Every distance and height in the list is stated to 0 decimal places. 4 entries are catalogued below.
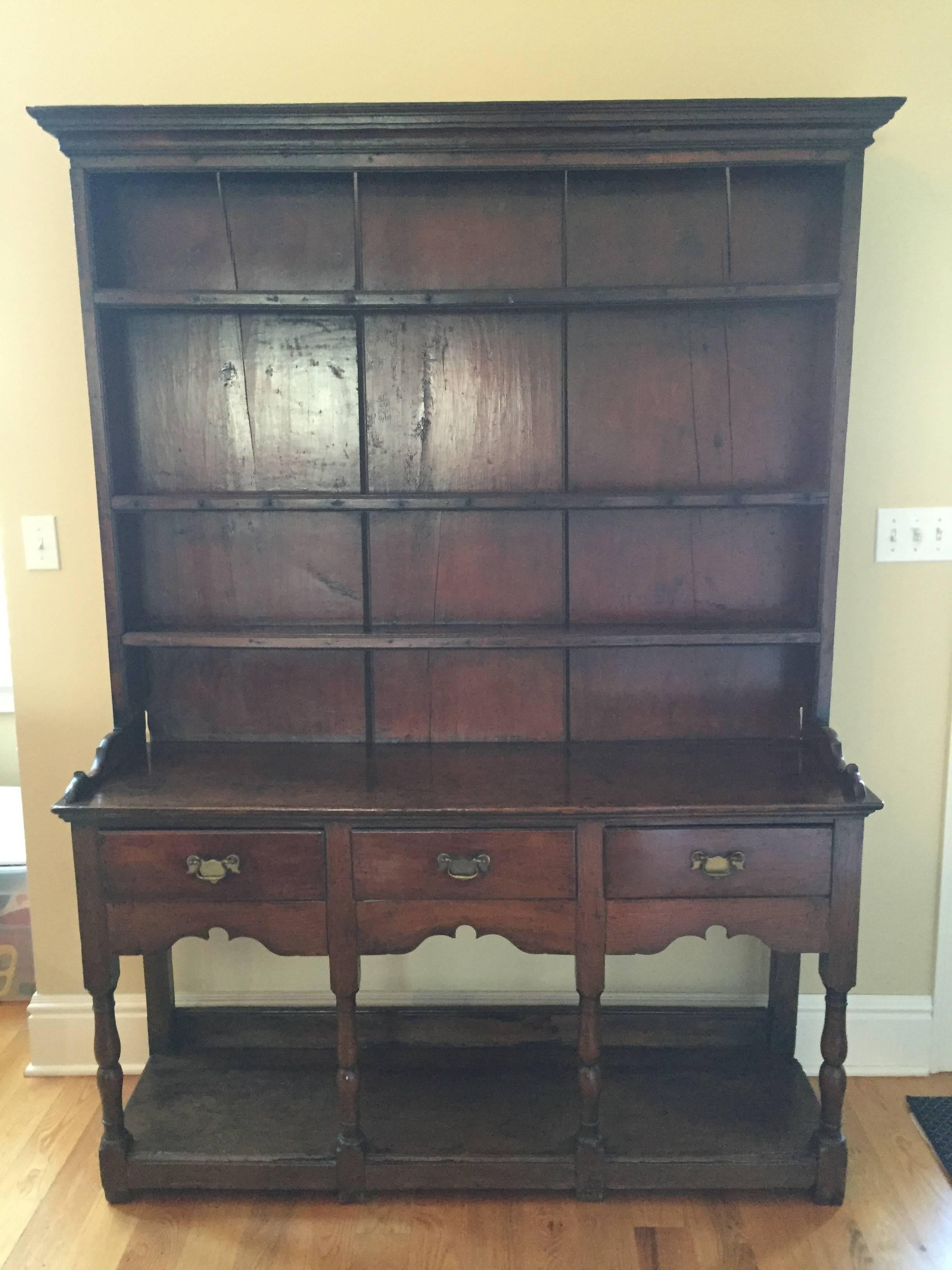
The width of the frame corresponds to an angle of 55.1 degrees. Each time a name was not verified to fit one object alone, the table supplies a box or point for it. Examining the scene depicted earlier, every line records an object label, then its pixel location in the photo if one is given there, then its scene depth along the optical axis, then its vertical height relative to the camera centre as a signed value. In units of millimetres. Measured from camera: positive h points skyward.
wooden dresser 1638 -178
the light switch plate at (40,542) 2010 -24
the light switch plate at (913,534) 1978 -22
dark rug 1899 -1286
